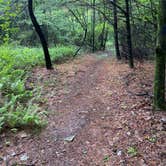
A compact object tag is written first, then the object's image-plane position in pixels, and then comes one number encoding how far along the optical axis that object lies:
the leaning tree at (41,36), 7.51
